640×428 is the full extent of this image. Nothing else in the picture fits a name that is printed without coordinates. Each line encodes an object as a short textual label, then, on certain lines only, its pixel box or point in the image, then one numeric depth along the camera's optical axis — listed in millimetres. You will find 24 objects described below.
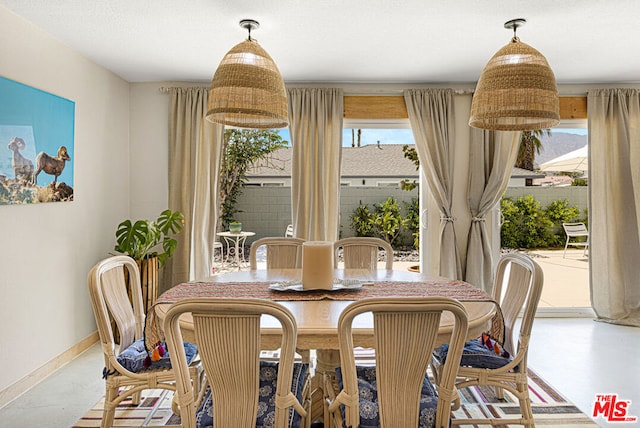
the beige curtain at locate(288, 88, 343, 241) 4312
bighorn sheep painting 2705
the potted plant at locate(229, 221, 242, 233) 4570
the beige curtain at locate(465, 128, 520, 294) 4332
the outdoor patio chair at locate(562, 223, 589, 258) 4625
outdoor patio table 4577
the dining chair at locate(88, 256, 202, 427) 2012
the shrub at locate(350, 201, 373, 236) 4629
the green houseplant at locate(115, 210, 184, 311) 3732
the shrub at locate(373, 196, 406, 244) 4707
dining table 1673
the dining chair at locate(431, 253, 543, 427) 2078
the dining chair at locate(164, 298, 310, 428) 1352
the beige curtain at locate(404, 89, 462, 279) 4332
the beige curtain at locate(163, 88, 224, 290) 4293
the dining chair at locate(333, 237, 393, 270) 3152
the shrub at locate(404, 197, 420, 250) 4691
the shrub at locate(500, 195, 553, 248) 4668
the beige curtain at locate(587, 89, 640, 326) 4340
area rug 2436
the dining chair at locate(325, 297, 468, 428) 1355
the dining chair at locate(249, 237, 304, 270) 3176
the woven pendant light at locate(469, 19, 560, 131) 2125
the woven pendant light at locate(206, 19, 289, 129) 2172
